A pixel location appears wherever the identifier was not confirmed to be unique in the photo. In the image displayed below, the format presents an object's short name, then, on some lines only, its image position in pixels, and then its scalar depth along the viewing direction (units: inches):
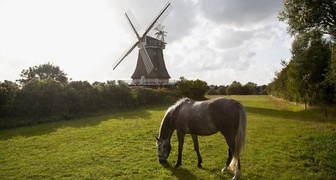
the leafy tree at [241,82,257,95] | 3152.8
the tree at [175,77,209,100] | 1731.1
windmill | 1906.5
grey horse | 311.9
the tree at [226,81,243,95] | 3057.3
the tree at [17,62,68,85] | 2385.6
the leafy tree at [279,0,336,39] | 686.5
